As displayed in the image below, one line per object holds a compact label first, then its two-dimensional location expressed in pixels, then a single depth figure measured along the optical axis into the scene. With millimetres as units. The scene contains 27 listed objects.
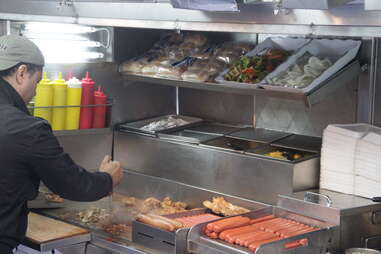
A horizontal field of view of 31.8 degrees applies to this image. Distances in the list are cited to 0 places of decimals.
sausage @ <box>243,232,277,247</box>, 3179
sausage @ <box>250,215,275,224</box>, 3479
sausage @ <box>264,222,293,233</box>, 3322
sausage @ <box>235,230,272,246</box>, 3201
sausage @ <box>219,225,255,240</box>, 3275
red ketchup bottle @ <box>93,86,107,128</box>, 4598
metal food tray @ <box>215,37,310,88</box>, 4301
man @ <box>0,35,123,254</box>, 3084
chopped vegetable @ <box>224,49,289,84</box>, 4059
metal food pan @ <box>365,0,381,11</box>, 2744
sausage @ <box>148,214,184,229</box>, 3522
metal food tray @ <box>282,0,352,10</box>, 3043
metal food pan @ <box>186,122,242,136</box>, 4637
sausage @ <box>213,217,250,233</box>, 3301
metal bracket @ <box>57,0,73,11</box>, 4590
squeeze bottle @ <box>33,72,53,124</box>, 4332
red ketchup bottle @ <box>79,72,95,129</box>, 4520
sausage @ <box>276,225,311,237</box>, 3265
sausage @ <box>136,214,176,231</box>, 3504
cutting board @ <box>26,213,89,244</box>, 3768
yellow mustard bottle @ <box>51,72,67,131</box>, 4383
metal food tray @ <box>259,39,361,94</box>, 3707
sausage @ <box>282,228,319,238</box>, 3232
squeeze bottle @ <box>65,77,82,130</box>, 4449
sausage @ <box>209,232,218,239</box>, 3299
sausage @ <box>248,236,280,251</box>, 3131
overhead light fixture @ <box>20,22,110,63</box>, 4688
